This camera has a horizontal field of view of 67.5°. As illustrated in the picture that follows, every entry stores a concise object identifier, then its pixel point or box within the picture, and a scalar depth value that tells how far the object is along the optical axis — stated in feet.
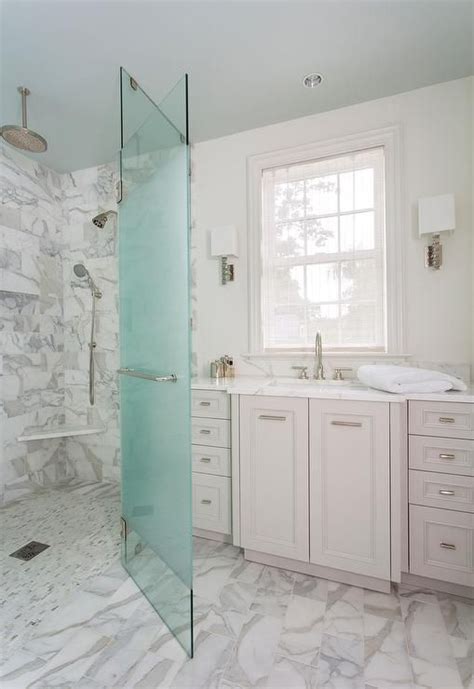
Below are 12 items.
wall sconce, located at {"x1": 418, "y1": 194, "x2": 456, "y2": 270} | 6.37
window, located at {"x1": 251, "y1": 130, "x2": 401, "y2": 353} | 7.39
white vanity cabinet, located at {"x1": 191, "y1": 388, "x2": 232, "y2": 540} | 6.65
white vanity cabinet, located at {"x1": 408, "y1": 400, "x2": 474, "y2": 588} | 5.21
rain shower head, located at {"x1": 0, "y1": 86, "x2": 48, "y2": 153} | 6.91
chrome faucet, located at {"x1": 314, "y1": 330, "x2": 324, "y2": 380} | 7.40
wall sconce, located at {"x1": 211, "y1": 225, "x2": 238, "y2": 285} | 8.10
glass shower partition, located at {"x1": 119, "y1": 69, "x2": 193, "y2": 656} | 4.51
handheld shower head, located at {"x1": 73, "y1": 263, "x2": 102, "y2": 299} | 9.87
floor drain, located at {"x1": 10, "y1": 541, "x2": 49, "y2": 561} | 6.52
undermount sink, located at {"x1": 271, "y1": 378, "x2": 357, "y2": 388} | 6.96
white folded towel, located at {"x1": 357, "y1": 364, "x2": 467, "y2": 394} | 5.51
